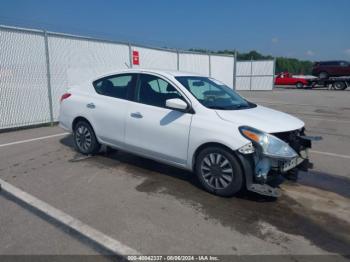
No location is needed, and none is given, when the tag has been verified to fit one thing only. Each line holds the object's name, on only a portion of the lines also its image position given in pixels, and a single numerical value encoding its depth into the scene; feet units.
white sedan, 12.66
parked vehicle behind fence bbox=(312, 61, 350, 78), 93.50
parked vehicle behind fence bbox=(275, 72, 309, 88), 106.57
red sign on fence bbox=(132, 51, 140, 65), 39.91
